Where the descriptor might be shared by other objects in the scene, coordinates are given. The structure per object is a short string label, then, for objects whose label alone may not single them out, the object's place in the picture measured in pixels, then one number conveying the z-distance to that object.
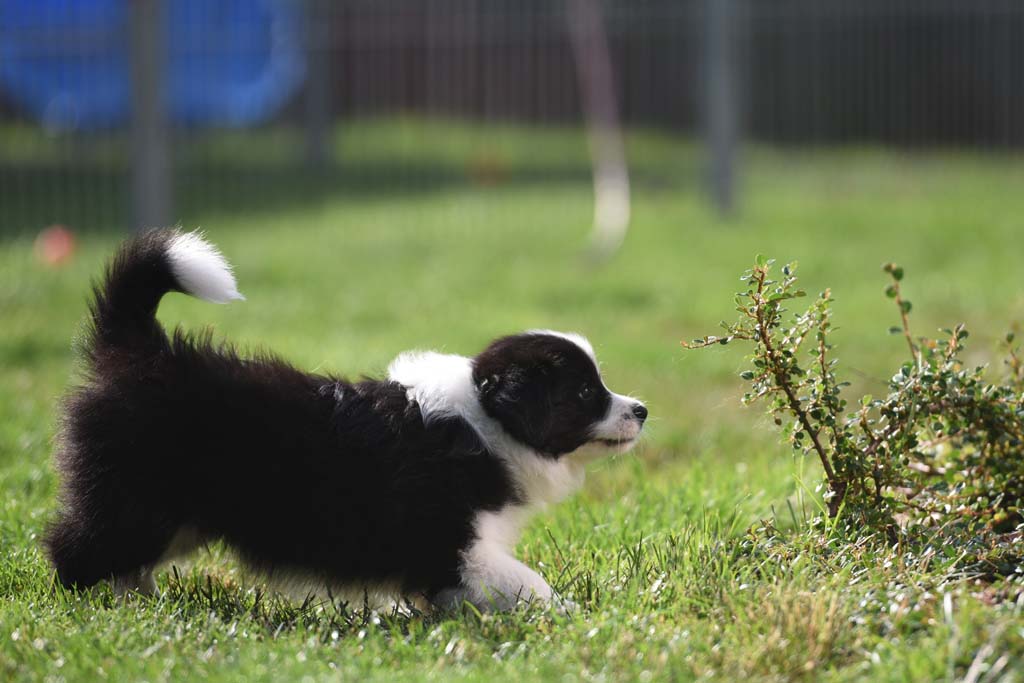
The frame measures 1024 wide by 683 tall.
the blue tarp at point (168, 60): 18.44
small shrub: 6.39
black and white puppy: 6.25
